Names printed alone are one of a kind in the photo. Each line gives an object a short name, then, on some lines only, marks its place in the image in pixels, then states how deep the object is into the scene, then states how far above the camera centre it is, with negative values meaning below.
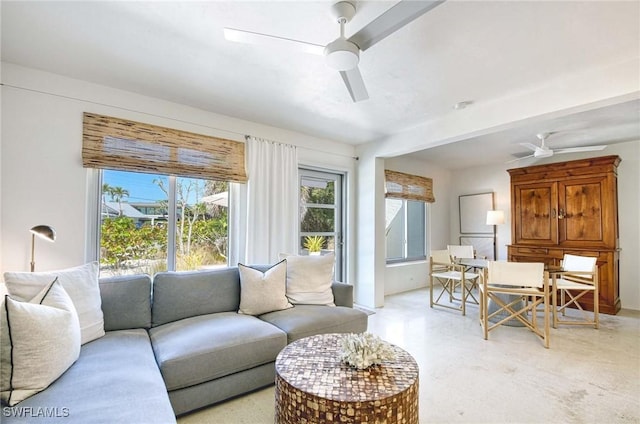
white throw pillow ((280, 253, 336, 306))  3.00 -0.62
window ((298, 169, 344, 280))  4.44 +0.08
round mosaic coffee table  1.33 -0.80
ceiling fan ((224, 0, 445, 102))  1.42 +0.97
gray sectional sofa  1.31 -0.82
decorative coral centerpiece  1.60 -0.72
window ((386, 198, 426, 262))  5.68 -0.20
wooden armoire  4.20 +0.07
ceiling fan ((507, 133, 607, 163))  3.92 +0.94
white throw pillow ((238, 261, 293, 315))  2.73 -0.67
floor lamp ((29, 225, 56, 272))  2.06 -0.09
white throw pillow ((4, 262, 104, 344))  1.71 -0.44
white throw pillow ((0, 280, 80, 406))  1.35 -0.61
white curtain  3.65 +0.23
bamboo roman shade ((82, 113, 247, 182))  2.76 +0.70
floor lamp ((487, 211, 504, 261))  5.34 +0.05
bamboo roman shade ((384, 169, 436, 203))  5.32 +0.62
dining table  3.51 -0.64
